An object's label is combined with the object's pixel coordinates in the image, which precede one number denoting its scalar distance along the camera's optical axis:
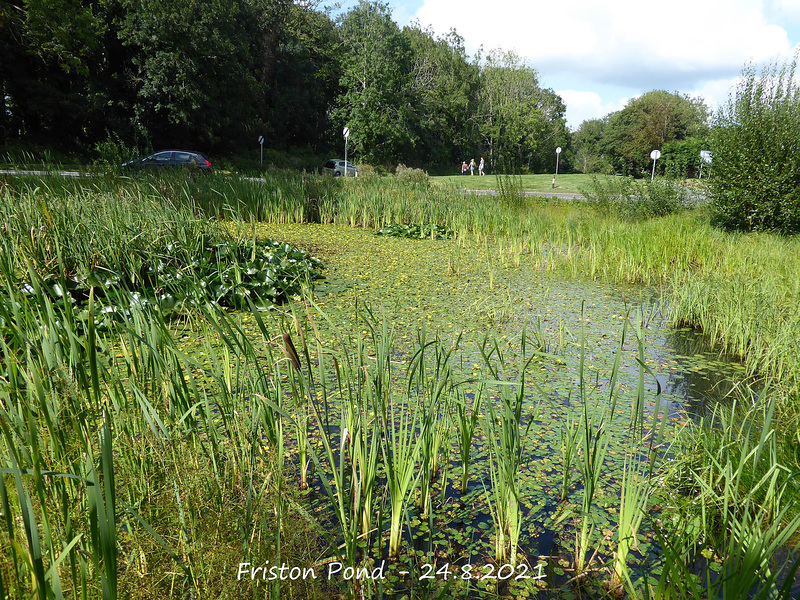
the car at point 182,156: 13.99
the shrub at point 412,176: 11.39
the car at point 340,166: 21.09
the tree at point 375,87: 26.98
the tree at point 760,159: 7.57
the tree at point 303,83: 26.06
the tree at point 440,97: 30.18
